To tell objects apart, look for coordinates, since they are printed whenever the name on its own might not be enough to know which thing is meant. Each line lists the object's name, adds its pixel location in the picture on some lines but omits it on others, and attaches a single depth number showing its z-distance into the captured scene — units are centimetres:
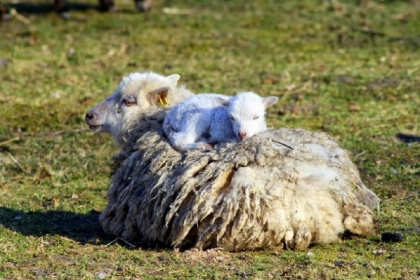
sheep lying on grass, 1334
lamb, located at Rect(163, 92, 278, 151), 1434
